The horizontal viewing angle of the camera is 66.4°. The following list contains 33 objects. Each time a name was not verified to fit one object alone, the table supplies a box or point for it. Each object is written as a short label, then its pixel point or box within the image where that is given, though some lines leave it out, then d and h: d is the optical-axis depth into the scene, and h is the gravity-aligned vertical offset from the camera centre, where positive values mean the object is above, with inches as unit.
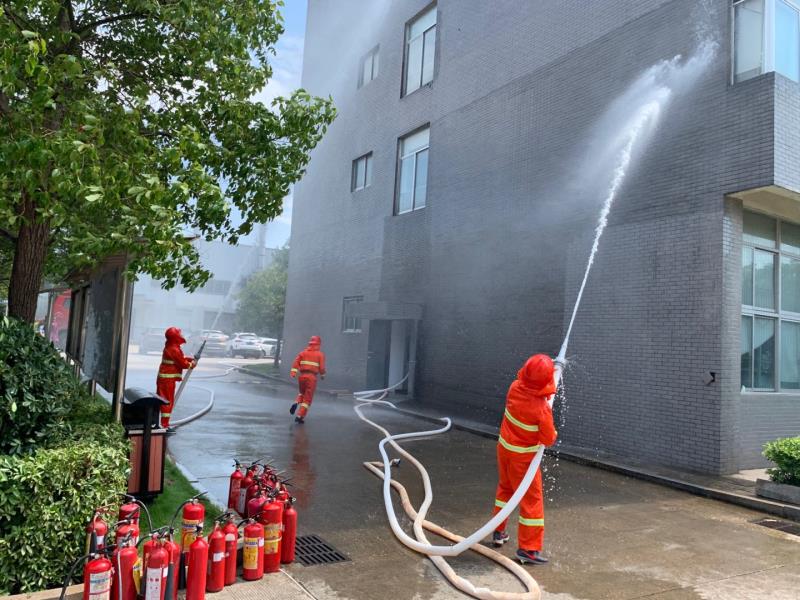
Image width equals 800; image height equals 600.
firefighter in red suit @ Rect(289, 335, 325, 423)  470.6 -30.7
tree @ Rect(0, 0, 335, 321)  171.6 +69.6
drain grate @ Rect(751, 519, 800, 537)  248.8 -66.7
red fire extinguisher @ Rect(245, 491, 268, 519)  186.1 -52.6
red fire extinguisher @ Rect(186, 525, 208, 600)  149.2 -59.4
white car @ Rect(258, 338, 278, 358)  1494.8 -32.5
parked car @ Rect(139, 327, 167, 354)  1349.7 -34.3
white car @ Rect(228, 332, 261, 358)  1480.1 -36.8
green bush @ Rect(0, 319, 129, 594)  146.0 -37.4
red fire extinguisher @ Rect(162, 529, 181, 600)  141.7 -56.0
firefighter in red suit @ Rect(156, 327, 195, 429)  371.6 -22.8
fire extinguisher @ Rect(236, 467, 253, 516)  210.1 -55.9
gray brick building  341.7 +92.8
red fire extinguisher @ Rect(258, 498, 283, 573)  172.3 -56.7
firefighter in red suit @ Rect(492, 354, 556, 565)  194.1 -29.8
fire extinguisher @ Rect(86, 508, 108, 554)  148.3 -52.0
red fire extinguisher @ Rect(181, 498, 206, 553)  166.1 -52.8
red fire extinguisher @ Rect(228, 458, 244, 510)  213.3 -54.6
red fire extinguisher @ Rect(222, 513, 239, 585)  161.8 -59.5
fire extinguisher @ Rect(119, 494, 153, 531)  160.1 -49.6
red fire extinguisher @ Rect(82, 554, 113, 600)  135.2 -56.8
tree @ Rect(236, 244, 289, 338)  1300.2 +67.7
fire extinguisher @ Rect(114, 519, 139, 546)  151.4 -51.3
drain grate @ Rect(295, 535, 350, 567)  186.1 -68.0
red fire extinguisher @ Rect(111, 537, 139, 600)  141.3 -57.6
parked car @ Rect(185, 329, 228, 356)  1501.0 -36.9
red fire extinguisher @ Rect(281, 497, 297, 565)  180.9 -60.7
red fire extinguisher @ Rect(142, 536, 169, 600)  140.3 -57.0
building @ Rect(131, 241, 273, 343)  1631.4 +83.3
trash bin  226.5 -44.0
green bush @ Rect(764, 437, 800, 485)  283.6 -44.2
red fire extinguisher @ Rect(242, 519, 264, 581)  165.5 -59.6
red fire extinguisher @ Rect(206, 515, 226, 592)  157.6 -60.6
